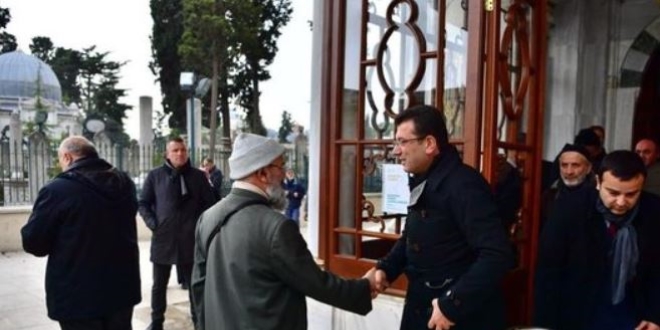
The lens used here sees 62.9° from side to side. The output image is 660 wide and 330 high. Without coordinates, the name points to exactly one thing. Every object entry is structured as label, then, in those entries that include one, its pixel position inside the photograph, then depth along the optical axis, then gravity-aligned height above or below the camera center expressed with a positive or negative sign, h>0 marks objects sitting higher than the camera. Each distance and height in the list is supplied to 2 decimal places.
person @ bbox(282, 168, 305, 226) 10.39 -1.26
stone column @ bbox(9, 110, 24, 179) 8.62 -0.50
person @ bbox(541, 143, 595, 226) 3.40 -0.22
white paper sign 3.39 -0.36
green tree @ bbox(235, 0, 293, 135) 25.97 +3.69
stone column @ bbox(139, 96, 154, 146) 16.58 +0.36
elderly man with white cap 1.97 -0.48
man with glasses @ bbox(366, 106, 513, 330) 1.92 -0.39
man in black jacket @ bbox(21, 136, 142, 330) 2.91 -0.61
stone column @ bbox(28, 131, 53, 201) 8.95 -0.59
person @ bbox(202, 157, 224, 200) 7.99 -0.67
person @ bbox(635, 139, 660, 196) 4.18 -0.21
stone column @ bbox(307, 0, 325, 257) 3.76 -0.02
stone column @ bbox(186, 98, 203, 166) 10.56 -0.05
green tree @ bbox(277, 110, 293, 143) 37.59 +0.31
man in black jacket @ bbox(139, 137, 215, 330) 4.47 -0.70
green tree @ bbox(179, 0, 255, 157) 24.47 +4.33
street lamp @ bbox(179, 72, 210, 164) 10.56 +0.68
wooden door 3.07 +0.21
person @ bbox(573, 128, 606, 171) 4.30 -0.06
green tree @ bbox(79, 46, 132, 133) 41.00 +3.42
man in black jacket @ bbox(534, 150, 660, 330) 2.11 -0.50
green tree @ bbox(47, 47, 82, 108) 45.22 +4.91
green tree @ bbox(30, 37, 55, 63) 46.16 +6.78
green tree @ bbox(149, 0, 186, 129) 26.75 +3.94
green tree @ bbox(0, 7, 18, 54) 33.19 +5.59
